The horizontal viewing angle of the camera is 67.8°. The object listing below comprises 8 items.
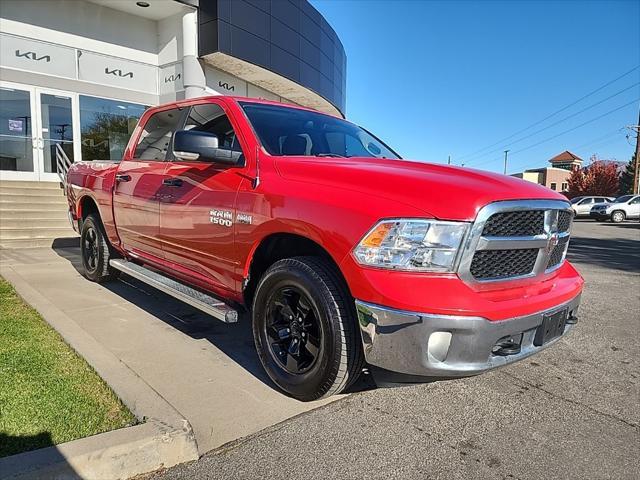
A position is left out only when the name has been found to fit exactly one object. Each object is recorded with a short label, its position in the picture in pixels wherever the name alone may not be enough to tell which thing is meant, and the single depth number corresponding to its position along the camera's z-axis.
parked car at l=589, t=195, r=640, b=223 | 29.31
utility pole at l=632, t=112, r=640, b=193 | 37.03
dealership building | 12.30
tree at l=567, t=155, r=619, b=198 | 53.50
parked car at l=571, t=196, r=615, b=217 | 32.72
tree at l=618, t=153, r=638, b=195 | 55.47
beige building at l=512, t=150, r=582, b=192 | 72.43
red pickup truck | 2.44
